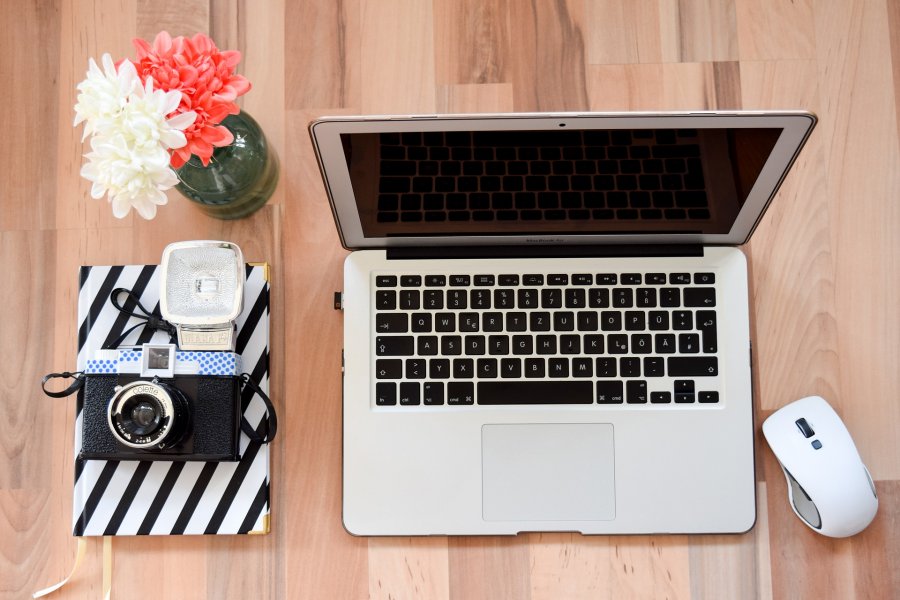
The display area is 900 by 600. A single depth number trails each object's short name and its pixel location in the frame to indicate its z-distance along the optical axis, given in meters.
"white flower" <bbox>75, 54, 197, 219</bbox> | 0.62
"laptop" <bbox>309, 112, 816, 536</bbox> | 0.78
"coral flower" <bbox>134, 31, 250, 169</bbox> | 0.65
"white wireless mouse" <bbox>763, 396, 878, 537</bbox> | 0.75
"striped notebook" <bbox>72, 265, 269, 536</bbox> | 0.81
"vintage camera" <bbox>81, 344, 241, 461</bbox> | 0.76
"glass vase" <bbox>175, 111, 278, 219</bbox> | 0.76
